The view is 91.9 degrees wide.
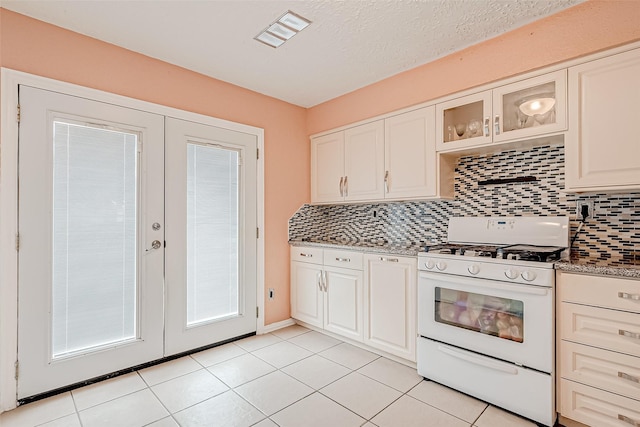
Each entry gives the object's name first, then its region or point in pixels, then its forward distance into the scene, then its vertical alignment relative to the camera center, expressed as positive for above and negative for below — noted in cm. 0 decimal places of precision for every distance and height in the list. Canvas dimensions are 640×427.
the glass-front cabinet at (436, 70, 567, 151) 198 +72
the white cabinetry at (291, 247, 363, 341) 285 -76
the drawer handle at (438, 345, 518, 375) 188 -95
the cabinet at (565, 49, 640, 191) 172 +52
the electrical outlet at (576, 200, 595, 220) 208 +5
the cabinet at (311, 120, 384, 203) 296 +51
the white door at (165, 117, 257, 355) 265 -19
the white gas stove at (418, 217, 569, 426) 179 -64
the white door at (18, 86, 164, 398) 202 -18
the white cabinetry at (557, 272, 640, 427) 156 -72
